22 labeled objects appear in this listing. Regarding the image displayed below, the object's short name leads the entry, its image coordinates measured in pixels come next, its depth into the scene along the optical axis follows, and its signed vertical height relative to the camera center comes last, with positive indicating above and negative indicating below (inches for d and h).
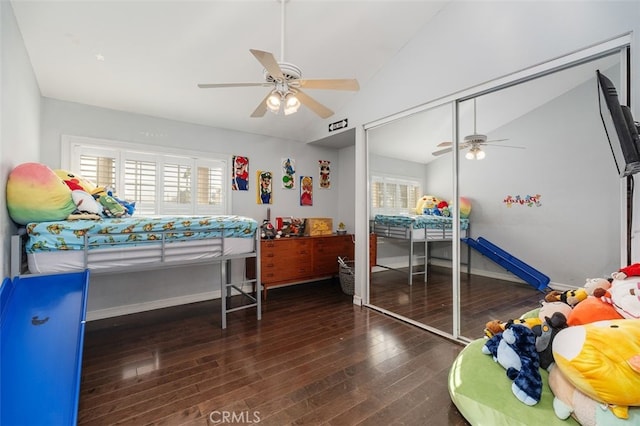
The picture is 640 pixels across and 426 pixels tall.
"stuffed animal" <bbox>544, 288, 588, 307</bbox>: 70.7 -22.3
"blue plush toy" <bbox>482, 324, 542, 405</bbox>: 61.8 -35.9
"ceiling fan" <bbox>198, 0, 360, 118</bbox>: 78.0 +39.8
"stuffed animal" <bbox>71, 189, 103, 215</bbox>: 90.0 +3.9
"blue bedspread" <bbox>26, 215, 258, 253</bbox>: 82.0 -6.0
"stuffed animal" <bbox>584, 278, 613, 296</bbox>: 67.2 -17.6
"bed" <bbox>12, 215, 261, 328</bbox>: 82.0 -10.6
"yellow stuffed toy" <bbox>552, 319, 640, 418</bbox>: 48.6 -27.5
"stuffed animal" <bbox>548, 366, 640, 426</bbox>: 49.9 -37.6
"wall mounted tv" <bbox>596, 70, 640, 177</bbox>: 56.1 +18.2
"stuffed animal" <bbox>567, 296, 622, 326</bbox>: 59.8 -21.9
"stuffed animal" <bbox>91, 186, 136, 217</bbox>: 103.2 +6.4
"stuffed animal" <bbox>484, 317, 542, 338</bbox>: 72.6 -33.2
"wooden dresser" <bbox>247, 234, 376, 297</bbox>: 156.0 -26.7
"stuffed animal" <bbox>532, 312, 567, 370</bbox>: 65.1 -28.9
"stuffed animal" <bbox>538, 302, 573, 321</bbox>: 68.5 -24.3
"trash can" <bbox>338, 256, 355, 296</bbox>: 161.3 -37.6
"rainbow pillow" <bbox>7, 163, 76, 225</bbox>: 78.1 +5.5
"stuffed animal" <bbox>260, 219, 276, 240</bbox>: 161.9 -10.2
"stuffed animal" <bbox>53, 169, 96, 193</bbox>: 98.3 +12.1
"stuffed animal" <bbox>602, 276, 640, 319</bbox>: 56.0 -17.5
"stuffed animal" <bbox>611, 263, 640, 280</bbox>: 58.1 -12.5
